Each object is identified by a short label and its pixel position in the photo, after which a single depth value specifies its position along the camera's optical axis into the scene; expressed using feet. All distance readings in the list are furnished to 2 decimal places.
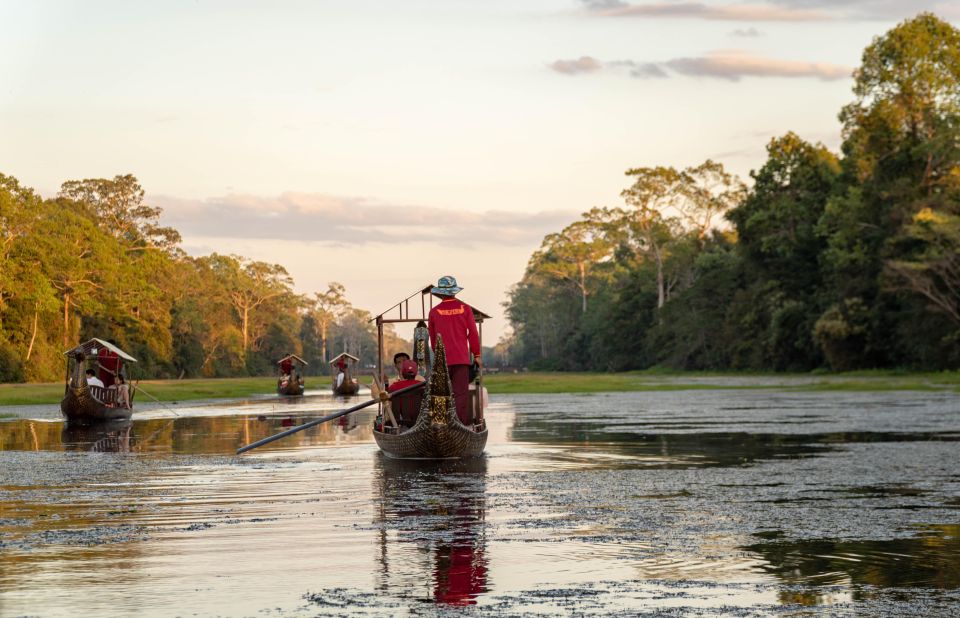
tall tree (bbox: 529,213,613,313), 465.88
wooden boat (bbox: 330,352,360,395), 211.20
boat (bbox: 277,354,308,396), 212.23
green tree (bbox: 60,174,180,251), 359.05
